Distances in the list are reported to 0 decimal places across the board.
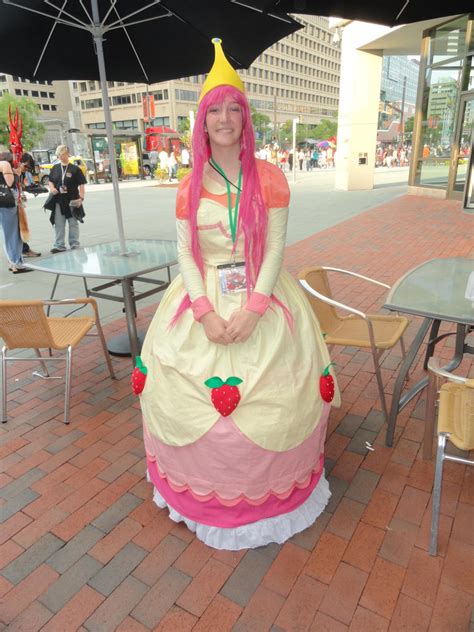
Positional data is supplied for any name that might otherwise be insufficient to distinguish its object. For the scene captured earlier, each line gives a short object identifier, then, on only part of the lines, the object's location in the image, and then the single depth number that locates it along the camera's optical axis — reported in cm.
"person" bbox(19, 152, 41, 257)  726
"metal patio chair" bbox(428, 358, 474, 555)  174
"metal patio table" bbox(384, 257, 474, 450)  231
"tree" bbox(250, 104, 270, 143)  5903
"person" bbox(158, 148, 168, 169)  2284
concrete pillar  1527
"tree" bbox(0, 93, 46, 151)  4201
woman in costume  185
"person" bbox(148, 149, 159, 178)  2784
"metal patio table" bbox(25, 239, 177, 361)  332
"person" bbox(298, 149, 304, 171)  3275
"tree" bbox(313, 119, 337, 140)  7412
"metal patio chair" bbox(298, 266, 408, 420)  277
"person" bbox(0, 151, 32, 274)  631
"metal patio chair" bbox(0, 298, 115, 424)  277
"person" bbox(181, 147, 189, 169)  2223
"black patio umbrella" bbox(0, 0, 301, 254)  325
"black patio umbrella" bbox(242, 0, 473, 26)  296
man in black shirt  718
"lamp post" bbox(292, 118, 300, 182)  1927
